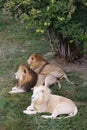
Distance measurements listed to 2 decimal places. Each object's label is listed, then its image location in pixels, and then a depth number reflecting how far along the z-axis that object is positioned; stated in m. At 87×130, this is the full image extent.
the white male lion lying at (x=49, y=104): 8.02
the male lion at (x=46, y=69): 9.75
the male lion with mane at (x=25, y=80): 9.35
